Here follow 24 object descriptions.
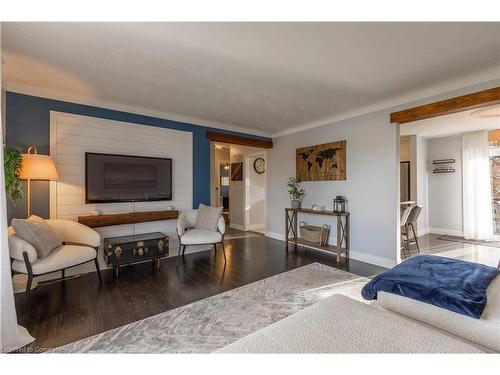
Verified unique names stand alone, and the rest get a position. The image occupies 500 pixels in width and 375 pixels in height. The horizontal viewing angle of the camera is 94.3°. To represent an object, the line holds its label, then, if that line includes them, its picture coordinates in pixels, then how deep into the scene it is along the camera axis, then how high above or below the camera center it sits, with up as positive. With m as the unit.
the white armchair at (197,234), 3.31 -0.67
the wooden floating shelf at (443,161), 5.36 +0.63
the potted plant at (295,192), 4.49 -0.08
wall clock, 6.22 +0.62
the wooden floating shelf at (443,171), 5.34 +0.41
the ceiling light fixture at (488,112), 3.23 +1.12
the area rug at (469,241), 4.50 -1.09
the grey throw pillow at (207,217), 3.60 -0.46
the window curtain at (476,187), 4.79 +0.01
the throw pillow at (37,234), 2.19 -0.45
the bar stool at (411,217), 3.66 -0.48
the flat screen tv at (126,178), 3.20 +0.15
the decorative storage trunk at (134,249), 2.94 -0.80
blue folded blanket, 1.31 -0.62
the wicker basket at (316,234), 4.00 -0.81
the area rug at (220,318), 1.65 -1.12
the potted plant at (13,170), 2.17 +0.18
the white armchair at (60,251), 2.11 -0.65
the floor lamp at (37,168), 2.44 +0.22
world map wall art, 3.92 +0.47
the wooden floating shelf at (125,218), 3.02 -0.42
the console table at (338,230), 3.64 -0.76
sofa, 0.92 -0.63
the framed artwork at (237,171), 6.29 +0.47
